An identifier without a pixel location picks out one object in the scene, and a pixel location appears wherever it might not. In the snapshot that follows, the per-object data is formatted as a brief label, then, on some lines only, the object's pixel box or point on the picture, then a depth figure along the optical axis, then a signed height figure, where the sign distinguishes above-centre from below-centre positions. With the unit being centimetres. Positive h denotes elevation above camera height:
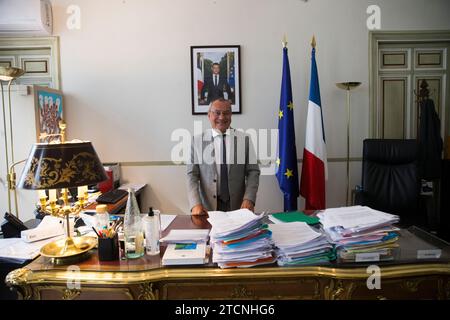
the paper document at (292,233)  109 -38
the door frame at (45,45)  288 +95
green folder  143 -39
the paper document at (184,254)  104 -41
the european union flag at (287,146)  272 -8
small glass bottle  117 -30
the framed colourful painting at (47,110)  232 +27
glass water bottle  112 -35
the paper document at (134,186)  278 -43
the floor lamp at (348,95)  270 +40
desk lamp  101 -11
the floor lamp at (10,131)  202 +9
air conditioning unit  265 +114
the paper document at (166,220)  145 -41
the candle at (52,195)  112 -20
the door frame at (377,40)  294 +94
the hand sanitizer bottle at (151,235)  113 -36
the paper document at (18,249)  118 -44
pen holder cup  108 -39
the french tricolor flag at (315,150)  275 -12
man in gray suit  202 -20
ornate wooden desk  100 -48
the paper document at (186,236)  119 -40
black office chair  251 -35
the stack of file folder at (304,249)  105 -40
